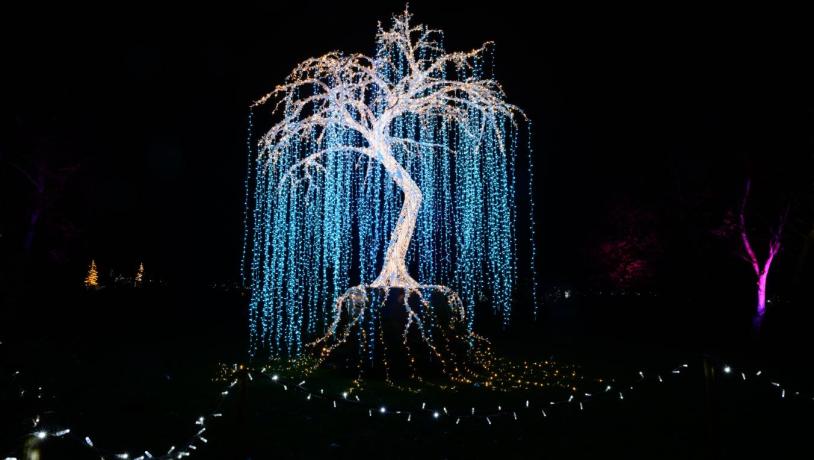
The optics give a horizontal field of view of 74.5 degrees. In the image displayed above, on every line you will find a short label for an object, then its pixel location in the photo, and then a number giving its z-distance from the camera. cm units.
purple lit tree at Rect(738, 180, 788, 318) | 1484
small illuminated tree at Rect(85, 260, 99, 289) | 3362
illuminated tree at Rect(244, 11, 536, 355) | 894
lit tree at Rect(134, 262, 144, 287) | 3362
